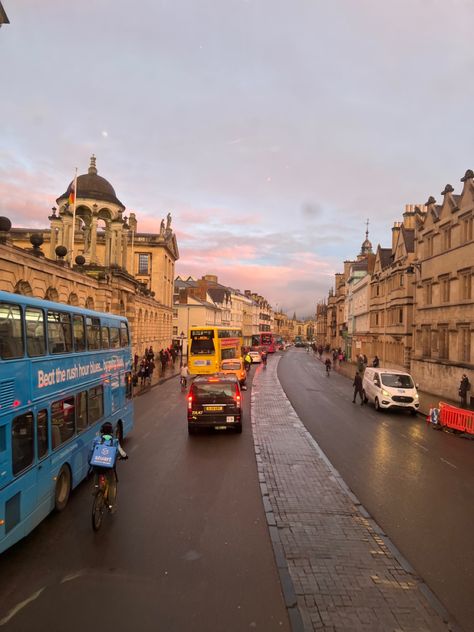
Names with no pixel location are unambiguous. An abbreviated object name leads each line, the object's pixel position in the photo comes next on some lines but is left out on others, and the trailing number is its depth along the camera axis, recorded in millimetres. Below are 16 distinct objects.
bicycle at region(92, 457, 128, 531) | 7109
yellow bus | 33250
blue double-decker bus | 6184
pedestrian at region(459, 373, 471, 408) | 22219
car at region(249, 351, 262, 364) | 58481
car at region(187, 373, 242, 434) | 14180
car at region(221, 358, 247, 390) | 28953
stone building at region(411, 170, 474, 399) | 25031
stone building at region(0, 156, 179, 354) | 20772
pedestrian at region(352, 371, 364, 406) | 23234
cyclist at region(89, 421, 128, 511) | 7621
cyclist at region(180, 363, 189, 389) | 27516
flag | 27750
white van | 20219
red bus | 85500
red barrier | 15680
